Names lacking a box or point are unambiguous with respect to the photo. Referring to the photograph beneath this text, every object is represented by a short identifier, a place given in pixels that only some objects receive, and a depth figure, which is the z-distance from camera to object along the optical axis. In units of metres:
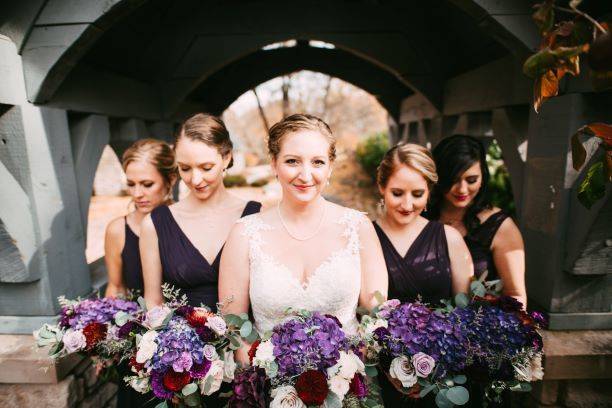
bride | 1.80
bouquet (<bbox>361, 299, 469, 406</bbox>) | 1.63
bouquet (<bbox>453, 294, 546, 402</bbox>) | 1.68
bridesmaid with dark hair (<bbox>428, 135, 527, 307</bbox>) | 2.23
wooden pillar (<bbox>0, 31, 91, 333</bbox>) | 2.12
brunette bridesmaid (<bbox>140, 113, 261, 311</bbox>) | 2.09
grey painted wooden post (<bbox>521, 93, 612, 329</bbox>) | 2.06
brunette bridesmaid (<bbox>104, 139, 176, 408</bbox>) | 2.49
